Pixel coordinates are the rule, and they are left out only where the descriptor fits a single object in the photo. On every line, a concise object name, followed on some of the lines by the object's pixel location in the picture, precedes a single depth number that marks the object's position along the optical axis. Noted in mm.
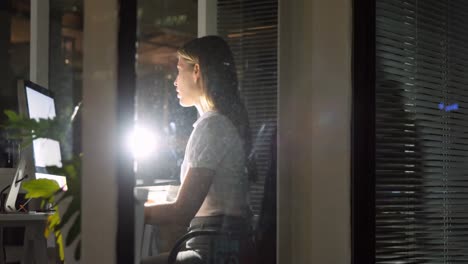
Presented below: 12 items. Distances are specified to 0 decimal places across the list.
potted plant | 1956
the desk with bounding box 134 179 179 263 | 1925
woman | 2498
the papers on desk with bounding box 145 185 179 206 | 2161
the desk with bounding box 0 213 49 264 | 2842
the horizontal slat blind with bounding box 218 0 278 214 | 3125
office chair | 2515
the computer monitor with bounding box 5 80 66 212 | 2771
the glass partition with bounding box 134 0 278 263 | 2069
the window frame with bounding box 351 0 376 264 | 2850
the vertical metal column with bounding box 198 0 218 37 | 3459
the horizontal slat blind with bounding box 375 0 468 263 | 3062
